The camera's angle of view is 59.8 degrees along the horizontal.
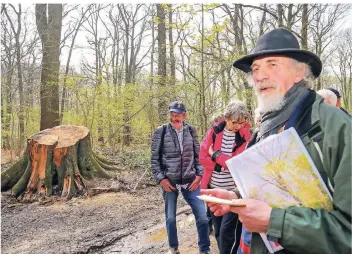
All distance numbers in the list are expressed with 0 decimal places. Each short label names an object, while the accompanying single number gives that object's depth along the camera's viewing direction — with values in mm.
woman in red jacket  3385
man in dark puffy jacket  3871
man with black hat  1120
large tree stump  6496
